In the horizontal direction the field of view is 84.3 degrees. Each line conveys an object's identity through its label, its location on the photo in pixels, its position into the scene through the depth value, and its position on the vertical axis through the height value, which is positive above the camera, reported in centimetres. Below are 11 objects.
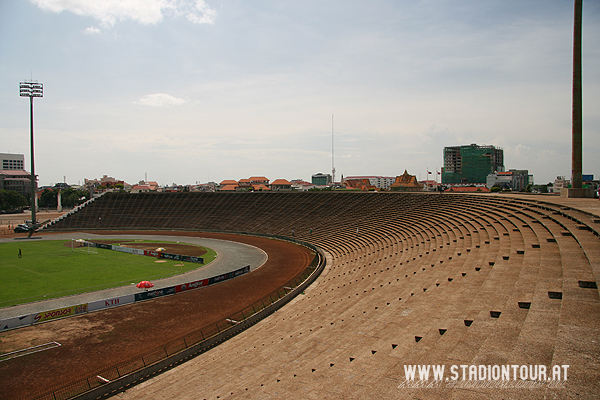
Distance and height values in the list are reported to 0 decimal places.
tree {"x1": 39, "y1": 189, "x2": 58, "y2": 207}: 14850 -135
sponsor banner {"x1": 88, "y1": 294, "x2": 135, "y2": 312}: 2811 -939
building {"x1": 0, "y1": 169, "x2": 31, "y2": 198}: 15832 +739
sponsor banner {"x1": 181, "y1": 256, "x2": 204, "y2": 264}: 4684 -912
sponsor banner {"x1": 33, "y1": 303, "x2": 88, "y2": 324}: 2552 -934
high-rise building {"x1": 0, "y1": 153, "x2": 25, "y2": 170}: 19544 +2144
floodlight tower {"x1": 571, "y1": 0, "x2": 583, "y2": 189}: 3234 +852
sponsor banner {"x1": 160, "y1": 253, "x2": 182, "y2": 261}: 4878 -907
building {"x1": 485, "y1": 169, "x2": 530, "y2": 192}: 16566 +757
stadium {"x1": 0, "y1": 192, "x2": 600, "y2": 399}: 852 -523
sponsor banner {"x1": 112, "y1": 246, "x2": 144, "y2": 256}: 5269 -885
